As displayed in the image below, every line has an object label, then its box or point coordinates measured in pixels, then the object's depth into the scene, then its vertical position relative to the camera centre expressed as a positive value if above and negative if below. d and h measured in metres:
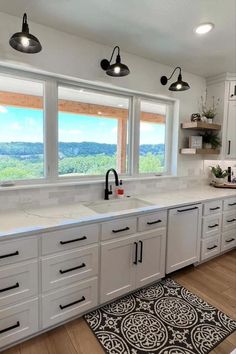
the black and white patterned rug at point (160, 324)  1.63 -1.37
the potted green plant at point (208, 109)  3.31 +0.79
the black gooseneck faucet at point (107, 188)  2.51 -0.34
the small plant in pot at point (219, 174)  3.54 -0.23
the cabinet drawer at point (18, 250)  1.46 -0.64
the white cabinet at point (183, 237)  2.39 -0.88
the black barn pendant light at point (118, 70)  1.98 +0.79
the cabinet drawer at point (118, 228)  1.90 -0.62
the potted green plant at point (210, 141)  3.36 +0.29
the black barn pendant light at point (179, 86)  2.39 +0.79
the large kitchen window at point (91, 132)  2.41 +0.30
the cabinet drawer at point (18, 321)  1.52 -1.18
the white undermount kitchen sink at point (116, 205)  2.42 -0.53
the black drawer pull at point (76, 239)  1.69 -0.65
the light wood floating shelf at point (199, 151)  3.12 +0.12
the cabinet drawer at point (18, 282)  1.49 -0.88
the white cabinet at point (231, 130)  3.33 +0.46
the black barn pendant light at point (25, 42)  1.51 +0.79
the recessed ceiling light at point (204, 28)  2.02 +1.22
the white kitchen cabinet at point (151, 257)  2.16 -0.99
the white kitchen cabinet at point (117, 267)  1.94 -0.99
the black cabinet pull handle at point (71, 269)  1.71 -0.89
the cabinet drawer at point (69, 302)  1.69 -1.16
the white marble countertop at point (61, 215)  1.58 -0.50
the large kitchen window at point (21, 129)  2.06 +0.26
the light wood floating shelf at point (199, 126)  3.06 +0.48
